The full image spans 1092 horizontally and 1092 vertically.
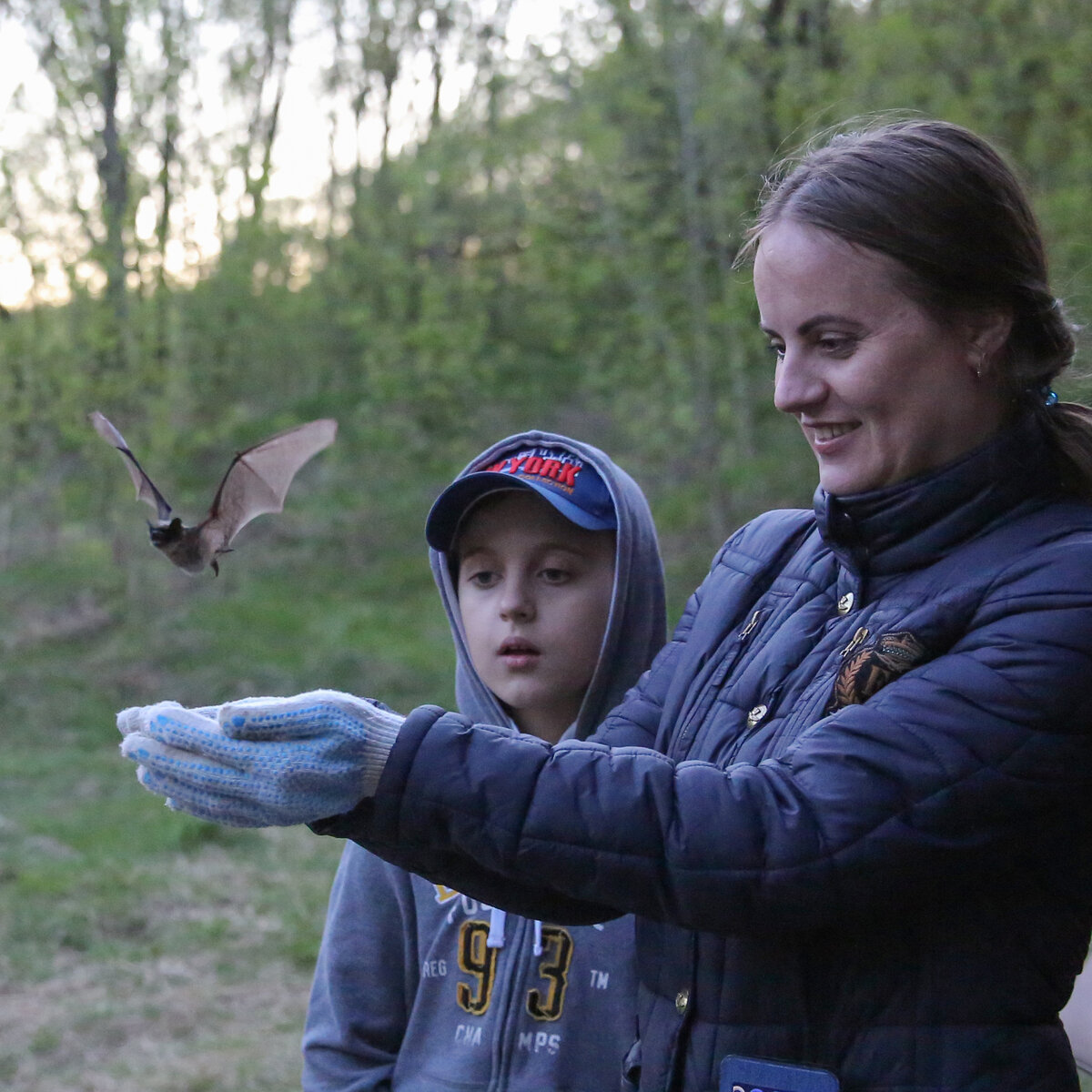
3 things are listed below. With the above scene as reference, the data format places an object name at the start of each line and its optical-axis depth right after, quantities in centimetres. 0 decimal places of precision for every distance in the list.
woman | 123
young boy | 190
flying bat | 203
